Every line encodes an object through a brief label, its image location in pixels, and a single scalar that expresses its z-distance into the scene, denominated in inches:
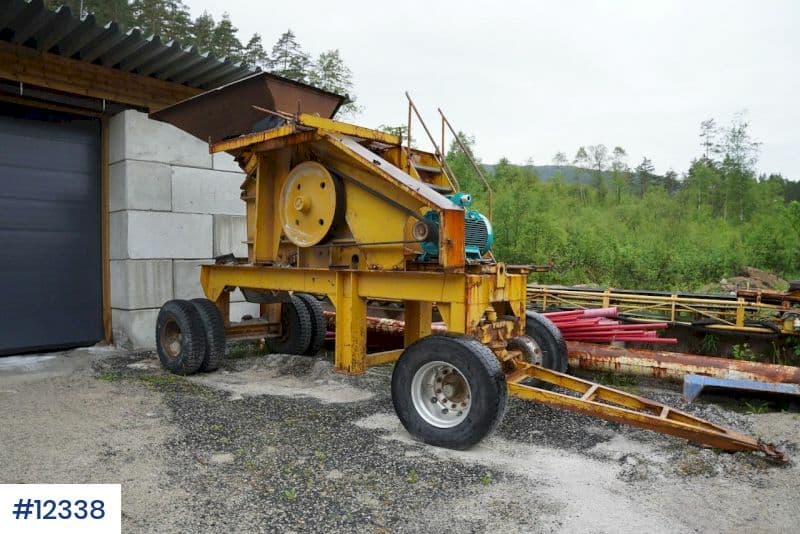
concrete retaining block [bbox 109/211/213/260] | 332.2
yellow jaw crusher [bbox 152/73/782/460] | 179.5
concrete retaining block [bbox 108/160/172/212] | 331.6
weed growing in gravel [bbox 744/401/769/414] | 230.4
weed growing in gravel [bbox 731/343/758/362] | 314.2
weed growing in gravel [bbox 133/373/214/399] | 245.0
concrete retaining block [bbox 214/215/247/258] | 369.7
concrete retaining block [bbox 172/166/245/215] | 352.5
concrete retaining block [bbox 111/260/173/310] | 333.1
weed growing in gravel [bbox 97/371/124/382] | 266.5
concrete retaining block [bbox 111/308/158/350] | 334.3
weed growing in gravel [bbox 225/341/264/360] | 322.0
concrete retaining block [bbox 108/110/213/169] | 333.4
